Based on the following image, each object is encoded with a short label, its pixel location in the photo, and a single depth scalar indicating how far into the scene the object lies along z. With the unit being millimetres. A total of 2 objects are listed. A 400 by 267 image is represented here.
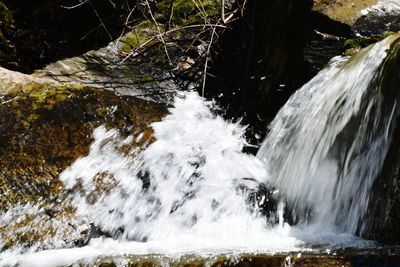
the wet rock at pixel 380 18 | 6793
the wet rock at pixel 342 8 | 6898
